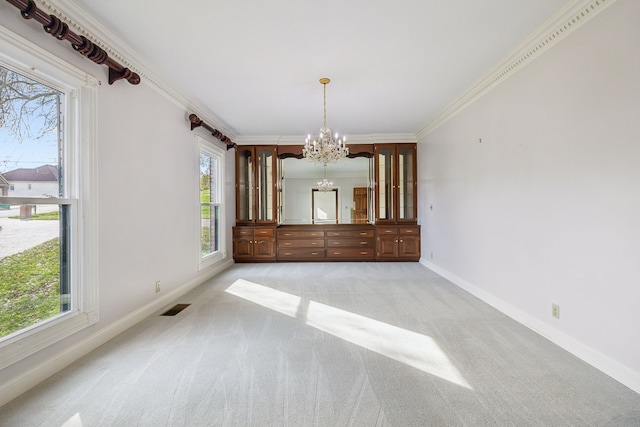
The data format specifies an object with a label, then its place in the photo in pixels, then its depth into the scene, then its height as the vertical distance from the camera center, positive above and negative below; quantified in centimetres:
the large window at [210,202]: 451 +20
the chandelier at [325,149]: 362 +85
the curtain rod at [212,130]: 380 +130
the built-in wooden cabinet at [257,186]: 593 +58
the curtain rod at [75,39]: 168 +123
